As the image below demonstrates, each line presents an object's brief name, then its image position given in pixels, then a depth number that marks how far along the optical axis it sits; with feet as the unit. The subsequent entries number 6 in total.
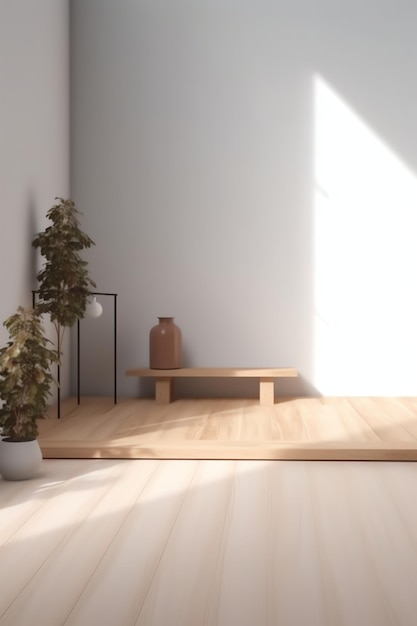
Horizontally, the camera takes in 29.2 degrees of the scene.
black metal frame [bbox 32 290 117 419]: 17.28
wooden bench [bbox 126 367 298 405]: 17.38
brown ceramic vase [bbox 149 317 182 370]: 17.54
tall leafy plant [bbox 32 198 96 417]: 15.12
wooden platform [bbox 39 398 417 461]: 12.21
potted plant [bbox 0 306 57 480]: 10.98
